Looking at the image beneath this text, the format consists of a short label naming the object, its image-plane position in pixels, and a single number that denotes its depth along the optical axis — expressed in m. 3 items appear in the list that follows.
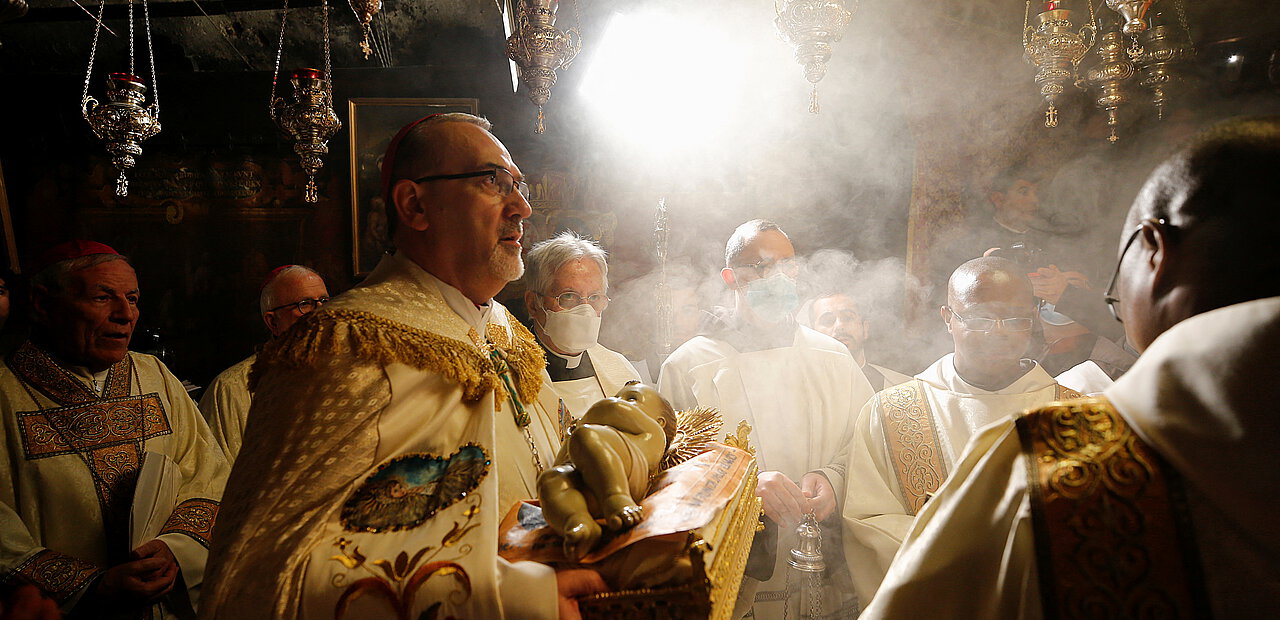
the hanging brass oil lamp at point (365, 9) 2.54
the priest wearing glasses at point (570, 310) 3.46
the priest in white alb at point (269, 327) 3.96
